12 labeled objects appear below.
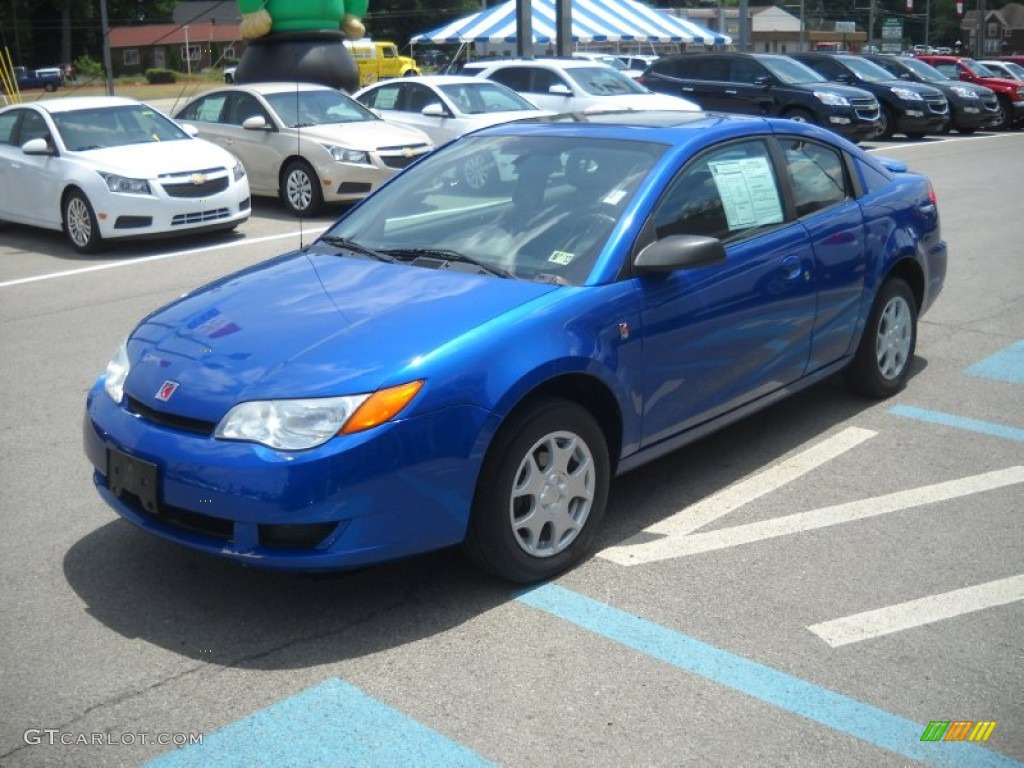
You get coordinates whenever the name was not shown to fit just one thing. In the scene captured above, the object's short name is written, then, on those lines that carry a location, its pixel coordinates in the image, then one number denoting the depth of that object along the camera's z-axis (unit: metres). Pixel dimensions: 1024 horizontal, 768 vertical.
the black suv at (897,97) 24.89
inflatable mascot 20.70
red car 30.11
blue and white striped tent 36.41
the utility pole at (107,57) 20.85
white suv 18.98
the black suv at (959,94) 27.36
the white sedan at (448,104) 16.19
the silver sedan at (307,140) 13.70
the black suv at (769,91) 22.20
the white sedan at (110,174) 11.59
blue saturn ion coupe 3.76
